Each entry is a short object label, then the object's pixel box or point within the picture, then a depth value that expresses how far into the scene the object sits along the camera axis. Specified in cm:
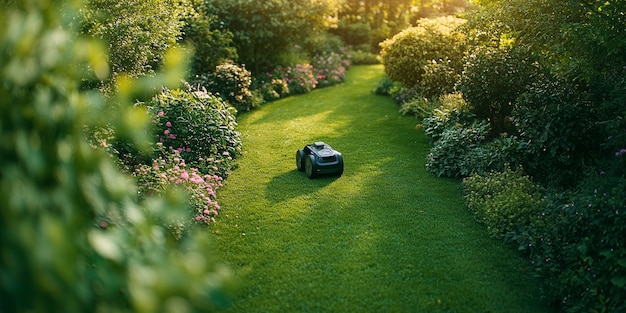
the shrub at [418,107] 1305
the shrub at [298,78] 1812
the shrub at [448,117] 1096
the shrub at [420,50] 1477
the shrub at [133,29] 834
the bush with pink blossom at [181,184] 745
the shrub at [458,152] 947
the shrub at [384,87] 1769
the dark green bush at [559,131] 773
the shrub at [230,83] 1454
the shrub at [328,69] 1975
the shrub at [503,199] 721
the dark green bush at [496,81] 1015
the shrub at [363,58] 2586
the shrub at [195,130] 941
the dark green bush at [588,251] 527
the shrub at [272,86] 1680
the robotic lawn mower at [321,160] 934
